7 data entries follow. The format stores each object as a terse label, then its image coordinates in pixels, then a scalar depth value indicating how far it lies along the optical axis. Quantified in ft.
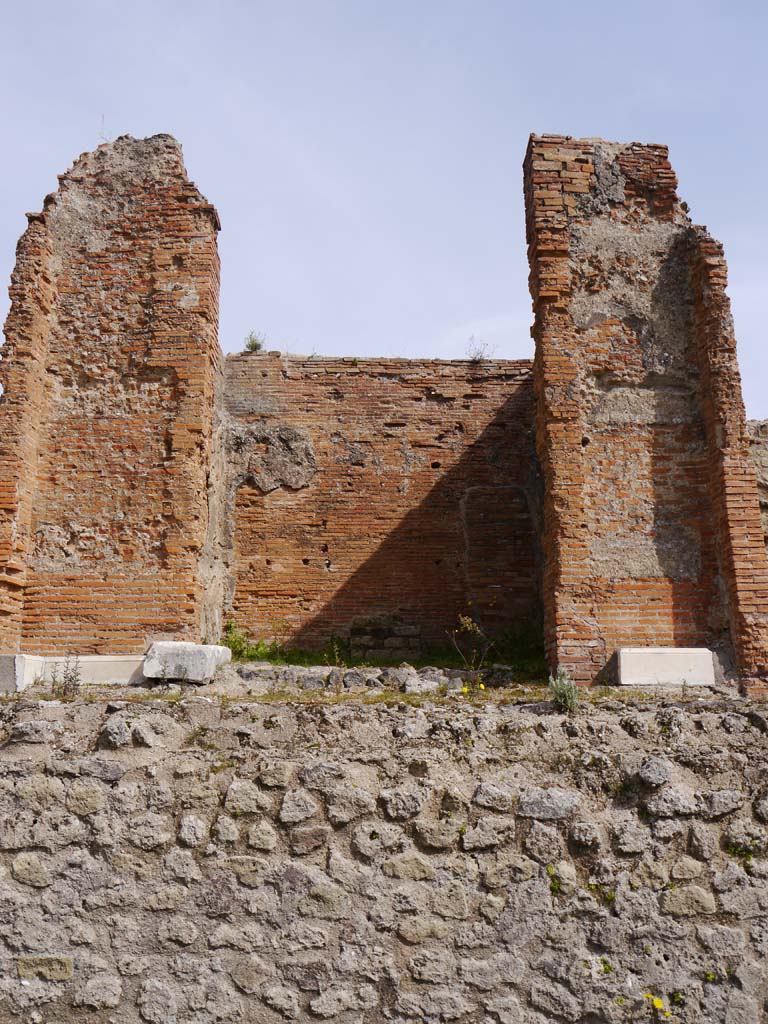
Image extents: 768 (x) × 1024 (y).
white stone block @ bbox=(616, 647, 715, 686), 21.71
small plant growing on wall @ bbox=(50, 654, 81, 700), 19.08
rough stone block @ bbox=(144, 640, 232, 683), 21.84
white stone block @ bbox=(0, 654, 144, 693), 21.98
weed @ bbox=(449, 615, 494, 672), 29.09
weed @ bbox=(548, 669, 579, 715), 17.67
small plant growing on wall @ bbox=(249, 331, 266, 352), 34.76
